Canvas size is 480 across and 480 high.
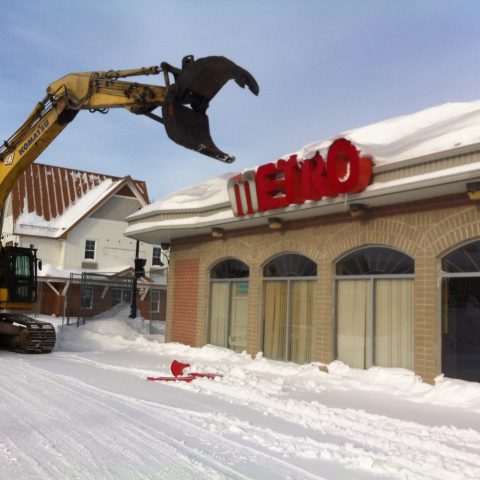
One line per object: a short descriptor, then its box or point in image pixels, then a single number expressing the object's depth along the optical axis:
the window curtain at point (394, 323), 11.22
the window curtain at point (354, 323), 12.03
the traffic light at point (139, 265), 26.06
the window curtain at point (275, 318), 14.29
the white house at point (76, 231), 32.97
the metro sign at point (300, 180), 11.13
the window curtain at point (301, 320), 13.53
